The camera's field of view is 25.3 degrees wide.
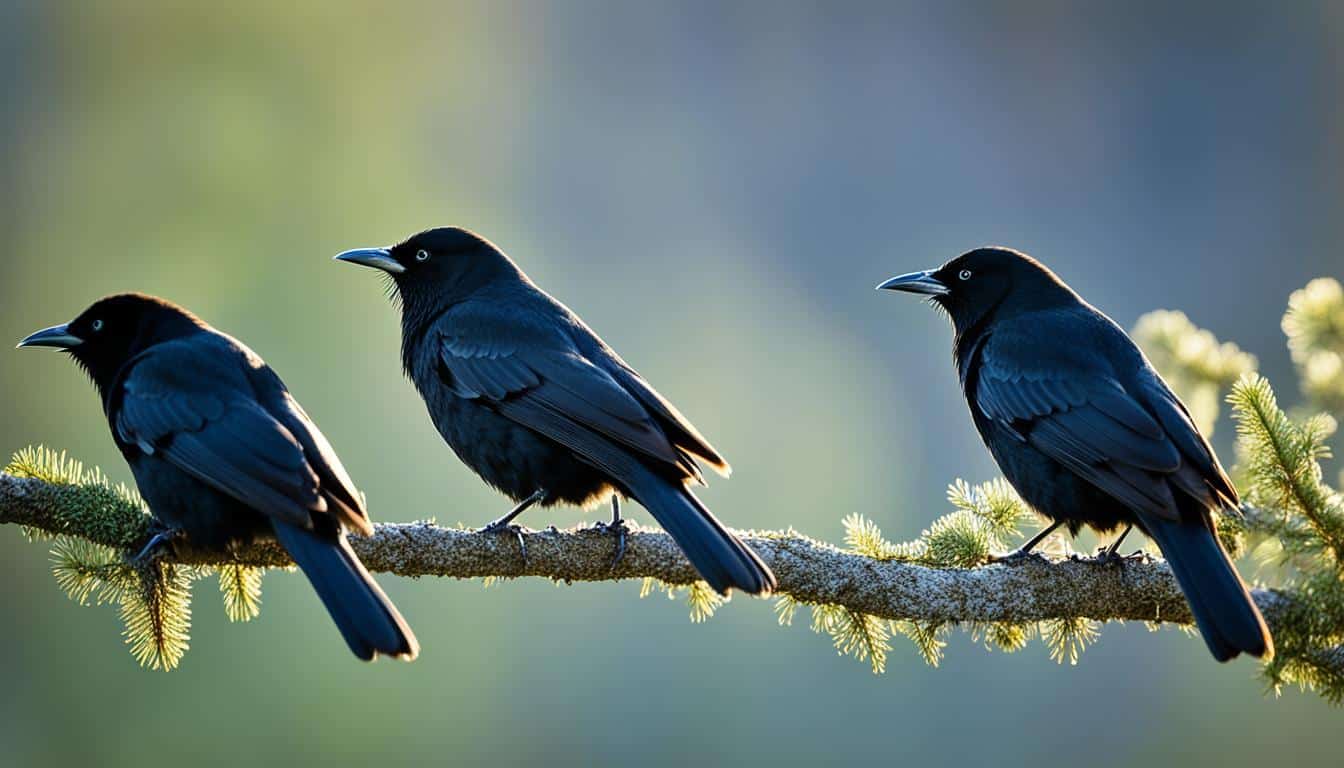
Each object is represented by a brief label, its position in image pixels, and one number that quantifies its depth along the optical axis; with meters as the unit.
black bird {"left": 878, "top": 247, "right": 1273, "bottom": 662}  10.11
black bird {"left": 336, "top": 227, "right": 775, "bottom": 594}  11.08
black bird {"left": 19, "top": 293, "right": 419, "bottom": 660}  9.01
